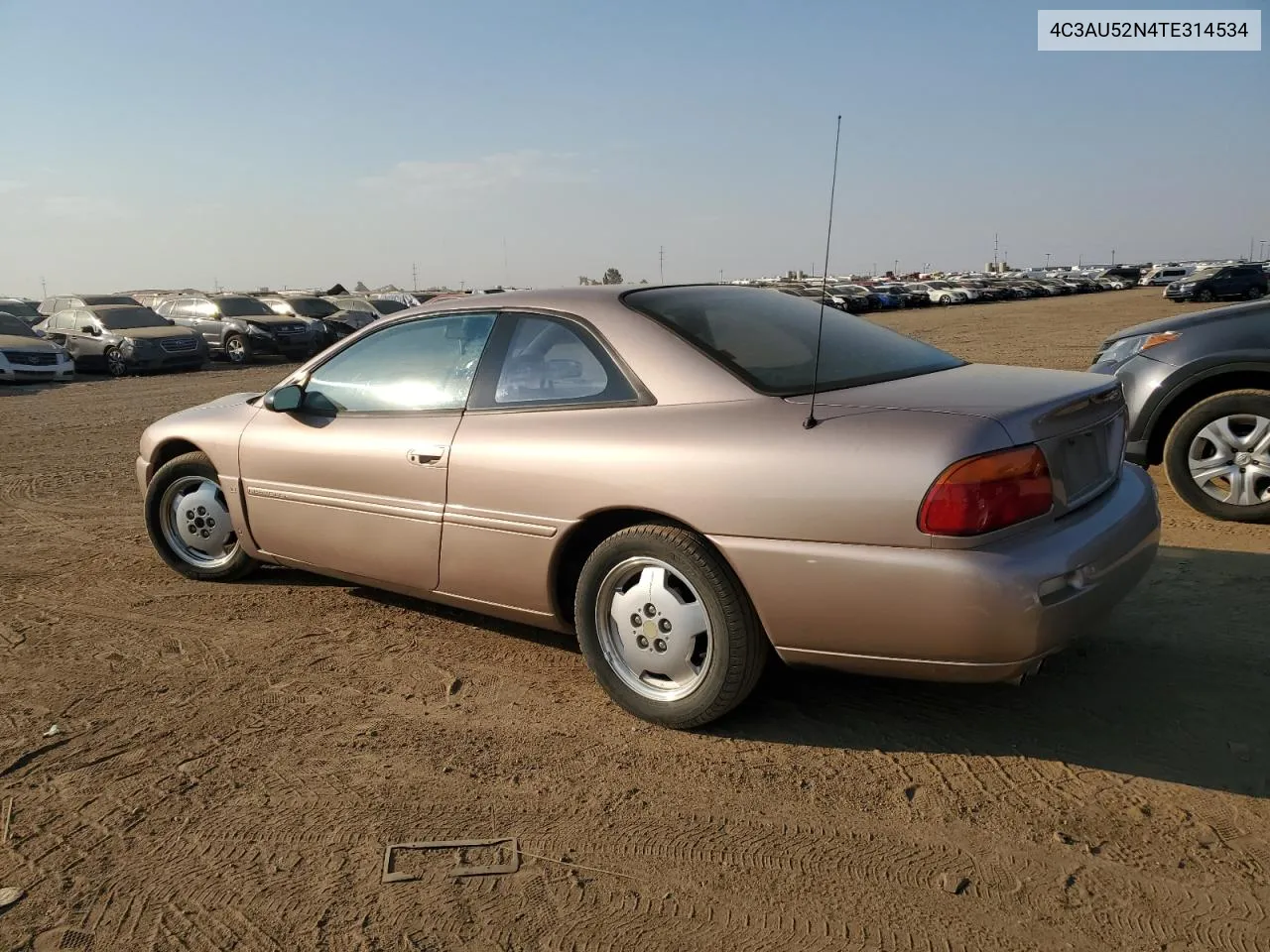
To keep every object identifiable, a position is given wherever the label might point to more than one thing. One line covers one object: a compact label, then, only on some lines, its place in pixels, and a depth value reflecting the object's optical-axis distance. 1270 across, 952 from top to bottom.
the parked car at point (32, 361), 17.91
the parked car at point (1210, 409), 5.38
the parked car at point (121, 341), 19.80
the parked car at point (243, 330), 22.70
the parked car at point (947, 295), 54.28
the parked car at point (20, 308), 26.14
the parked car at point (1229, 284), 37.78
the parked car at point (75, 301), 24.97
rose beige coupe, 2.77
